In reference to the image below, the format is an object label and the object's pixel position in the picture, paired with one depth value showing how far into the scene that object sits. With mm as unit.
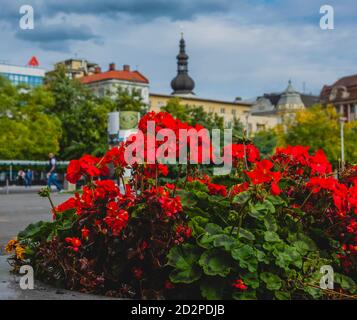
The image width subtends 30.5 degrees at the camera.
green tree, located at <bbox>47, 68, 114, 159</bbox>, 52844
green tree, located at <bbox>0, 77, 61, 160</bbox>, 48125
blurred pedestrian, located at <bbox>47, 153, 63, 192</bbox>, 24667
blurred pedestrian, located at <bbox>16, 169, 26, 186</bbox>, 43812
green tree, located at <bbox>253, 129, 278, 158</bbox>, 21938
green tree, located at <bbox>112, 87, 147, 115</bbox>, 57969
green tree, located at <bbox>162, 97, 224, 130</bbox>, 50581
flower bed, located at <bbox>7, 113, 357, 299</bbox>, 3504
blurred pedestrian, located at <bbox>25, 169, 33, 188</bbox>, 41516
